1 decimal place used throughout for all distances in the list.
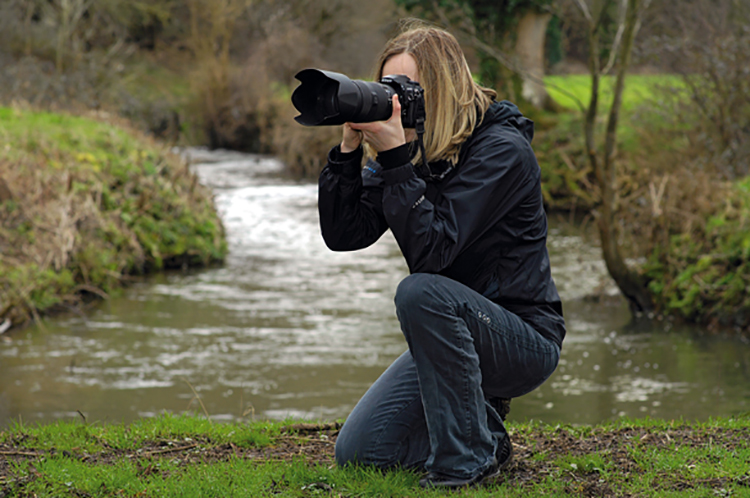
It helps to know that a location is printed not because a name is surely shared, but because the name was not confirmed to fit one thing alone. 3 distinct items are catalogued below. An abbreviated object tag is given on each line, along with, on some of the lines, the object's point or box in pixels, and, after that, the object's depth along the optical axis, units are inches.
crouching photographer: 218.2
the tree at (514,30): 1315.2
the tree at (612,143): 642.8
